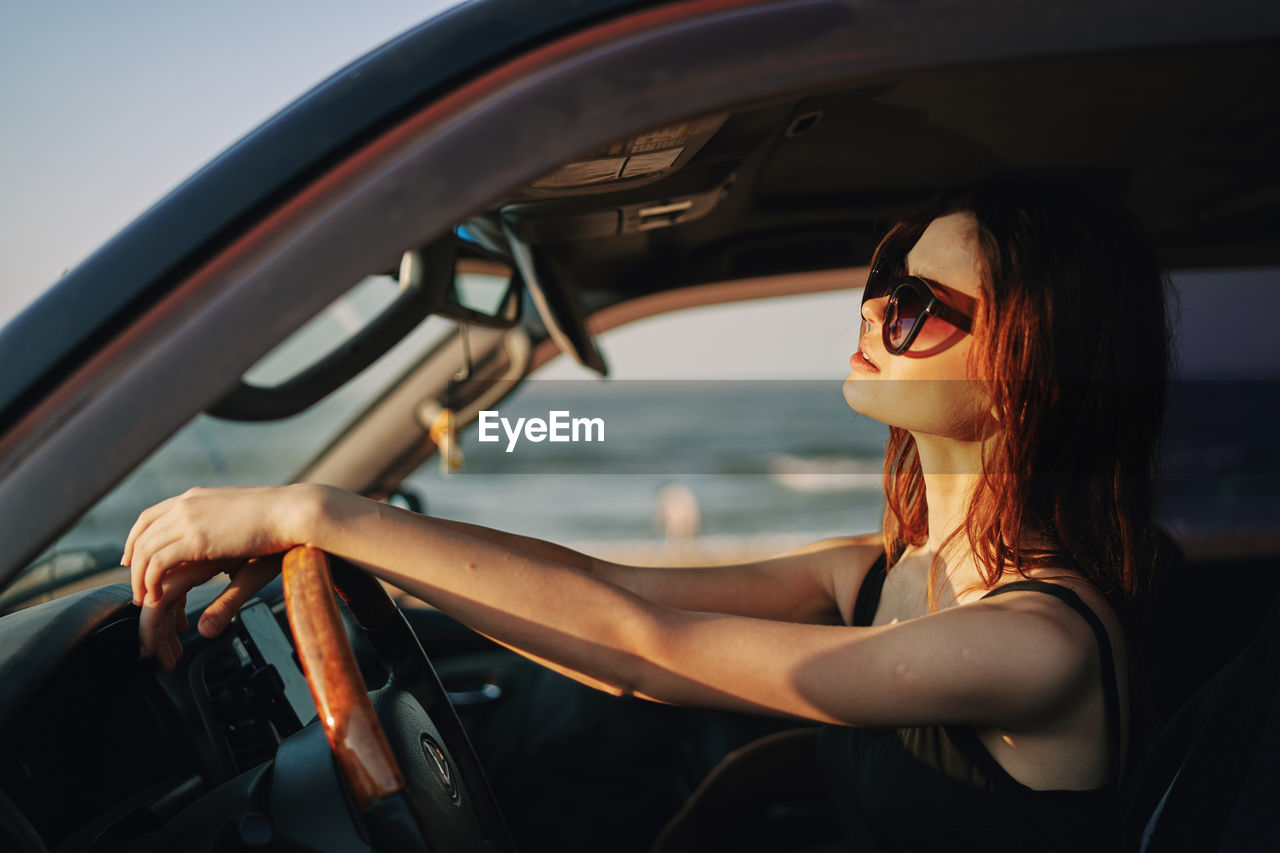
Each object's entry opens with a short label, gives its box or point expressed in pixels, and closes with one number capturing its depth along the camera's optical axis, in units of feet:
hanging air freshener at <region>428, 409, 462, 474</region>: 7.82
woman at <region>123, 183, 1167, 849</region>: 3.11
